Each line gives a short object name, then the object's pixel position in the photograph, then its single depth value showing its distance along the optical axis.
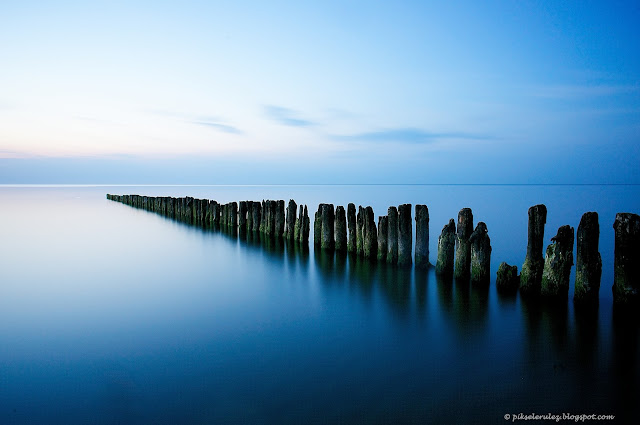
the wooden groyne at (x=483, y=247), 4.74
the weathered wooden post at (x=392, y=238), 7.31
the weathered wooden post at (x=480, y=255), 5.85
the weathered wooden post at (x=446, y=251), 6.30
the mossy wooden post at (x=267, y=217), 11.69
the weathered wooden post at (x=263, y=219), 11.95
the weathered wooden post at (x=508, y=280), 5.82
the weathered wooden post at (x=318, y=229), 9.63
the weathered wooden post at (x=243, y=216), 13.74
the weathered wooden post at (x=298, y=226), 10.45
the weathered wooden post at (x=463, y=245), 5.98
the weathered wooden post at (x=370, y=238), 8.01
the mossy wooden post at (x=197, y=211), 17.60
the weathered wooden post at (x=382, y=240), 7.73
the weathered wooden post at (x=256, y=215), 12.73
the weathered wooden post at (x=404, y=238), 7.16
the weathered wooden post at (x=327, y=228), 9.18
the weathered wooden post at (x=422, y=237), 6.85
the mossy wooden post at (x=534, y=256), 5.25
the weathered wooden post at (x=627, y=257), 4.59
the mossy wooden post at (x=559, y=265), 5.03
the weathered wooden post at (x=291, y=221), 10.94
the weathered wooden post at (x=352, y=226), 8.47
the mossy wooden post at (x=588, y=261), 4.80
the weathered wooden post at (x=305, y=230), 10.32
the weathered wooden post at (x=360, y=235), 8.22
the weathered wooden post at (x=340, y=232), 8.96
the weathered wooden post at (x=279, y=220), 11.38
